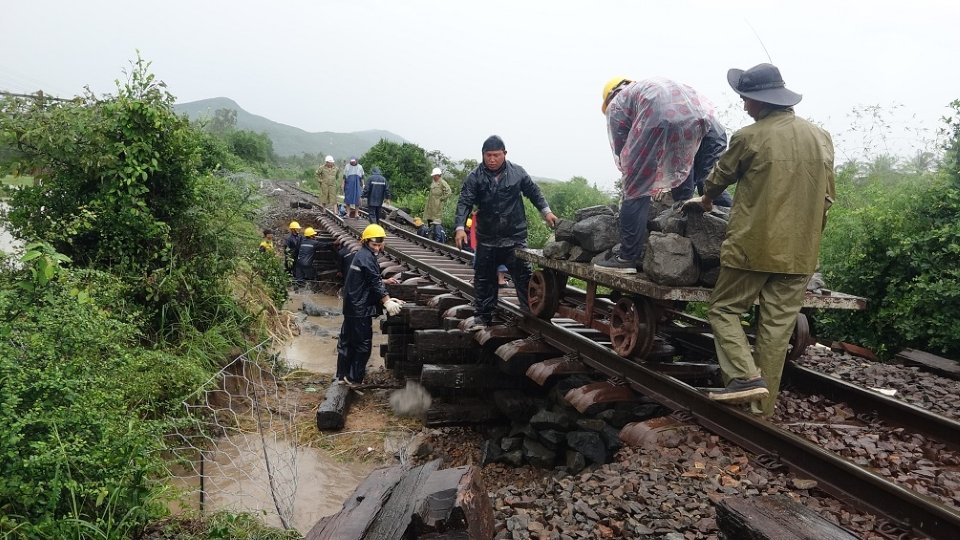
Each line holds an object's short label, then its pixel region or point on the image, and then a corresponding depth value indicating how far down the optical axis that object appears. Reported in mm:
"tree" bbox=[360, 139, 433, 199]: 29538
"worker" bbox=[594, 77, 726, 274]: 4250
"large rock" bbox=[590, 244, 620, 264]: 4609
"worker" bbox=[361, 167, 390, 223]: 16016
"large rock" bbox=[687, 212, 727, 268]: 3883
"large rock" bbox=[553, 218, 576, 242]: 4926
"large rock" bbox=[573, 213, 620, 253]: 4723
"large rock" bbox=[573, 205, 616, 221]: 4996
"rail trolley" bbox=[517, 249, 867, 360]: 3938
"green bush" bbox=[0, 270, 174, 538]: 2686
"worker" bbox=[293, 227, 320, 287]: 15078
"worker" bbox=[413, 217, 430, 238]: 17797
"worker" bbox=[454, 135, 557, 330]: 5445
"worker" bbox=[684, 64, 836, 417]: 3434
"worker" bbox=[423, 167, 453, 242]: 16492
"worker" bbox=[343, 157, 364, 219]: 18219
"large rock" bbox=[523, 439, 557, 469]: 4648
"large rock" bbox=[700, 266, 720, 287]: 3947
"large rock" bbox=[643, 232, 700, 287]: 3744
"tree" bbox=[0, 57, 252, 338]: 5547
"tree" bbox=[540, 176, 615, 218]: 28156
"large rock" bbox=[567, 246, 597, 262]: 4828
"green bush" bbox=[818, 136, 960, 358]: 5902
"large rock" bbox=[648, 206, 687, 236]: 4156
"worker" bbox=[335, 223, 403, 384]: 6836
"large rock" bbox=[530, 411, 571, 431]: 4656
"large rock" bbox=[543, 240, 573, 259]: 4961
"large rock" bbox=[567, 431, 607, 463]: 4062
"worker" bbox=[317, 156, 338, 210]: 20381
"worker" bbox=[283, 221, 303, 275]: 15961
